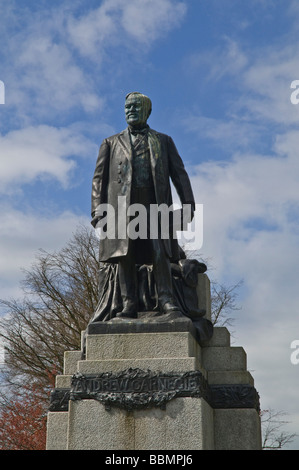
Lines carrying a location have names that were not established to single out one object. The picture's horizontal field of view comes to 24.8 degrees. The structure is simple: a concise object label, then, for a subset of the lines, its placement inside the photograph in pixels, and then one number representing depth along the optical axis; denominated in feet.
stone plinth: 23.36
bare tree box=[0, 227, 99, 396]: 73.87
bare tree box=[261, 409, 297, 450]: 62.49
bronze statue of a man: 27.45
